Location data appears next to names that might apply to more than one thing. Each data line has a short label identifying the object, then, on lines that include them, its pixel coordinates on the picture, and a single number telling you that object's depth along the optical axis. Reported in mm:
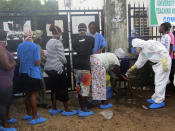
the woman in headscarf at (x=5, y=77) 3506
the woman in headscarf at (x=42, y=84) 4534
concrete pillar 6047
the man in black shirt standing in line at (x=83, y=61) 4395
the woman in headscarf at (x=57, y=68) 4297
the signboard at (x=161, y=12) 6176
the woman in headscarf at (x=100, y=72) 4523
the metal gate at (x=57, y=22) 5539
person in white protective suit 4719
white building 16562
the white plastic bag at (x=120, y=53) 5660
